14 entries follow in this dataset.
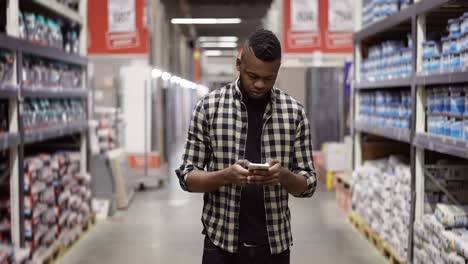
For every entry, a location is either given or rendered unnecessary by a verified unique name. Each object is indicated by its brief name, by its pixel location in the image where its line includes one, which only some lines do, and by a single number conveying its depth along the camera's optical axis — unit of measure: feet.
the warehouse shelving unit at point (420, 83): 13.80
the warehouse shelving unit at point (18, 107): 14.85
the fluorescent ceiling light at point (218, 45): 104.86
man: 7.62
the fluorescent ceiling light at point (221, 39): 97.21
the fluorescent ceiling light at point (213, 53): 124.51
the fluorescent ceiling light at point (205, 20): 69.62
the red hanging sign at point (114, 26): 39.29
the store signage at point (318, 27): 40.91
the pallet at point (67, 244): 17.61
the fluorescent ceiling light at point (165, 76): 45.69
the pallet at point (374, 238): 17.54
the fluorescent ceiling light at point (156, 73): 39.70
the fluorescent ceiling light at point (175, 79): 57.14
